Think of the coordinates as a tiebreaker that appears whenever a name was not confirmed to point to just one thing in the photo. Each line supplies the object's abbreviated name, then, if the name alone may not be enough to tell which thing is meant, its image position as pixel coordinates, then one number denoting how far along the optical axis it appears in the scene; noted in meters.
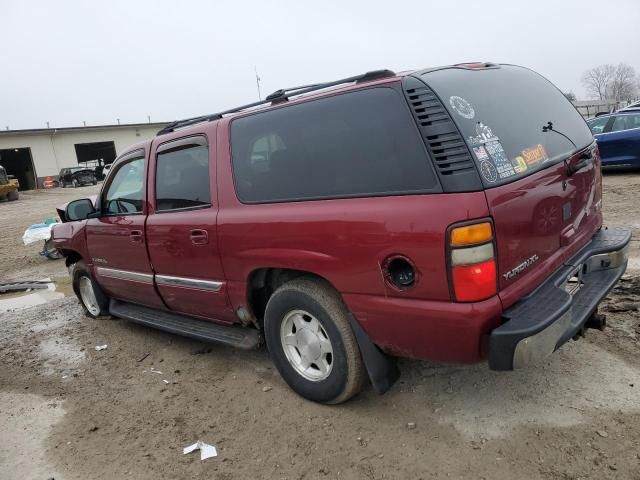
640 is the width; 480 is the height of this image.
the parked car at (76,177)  36.28
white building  38.34
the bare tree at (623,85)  76.11
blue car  10.77
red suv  2.38
